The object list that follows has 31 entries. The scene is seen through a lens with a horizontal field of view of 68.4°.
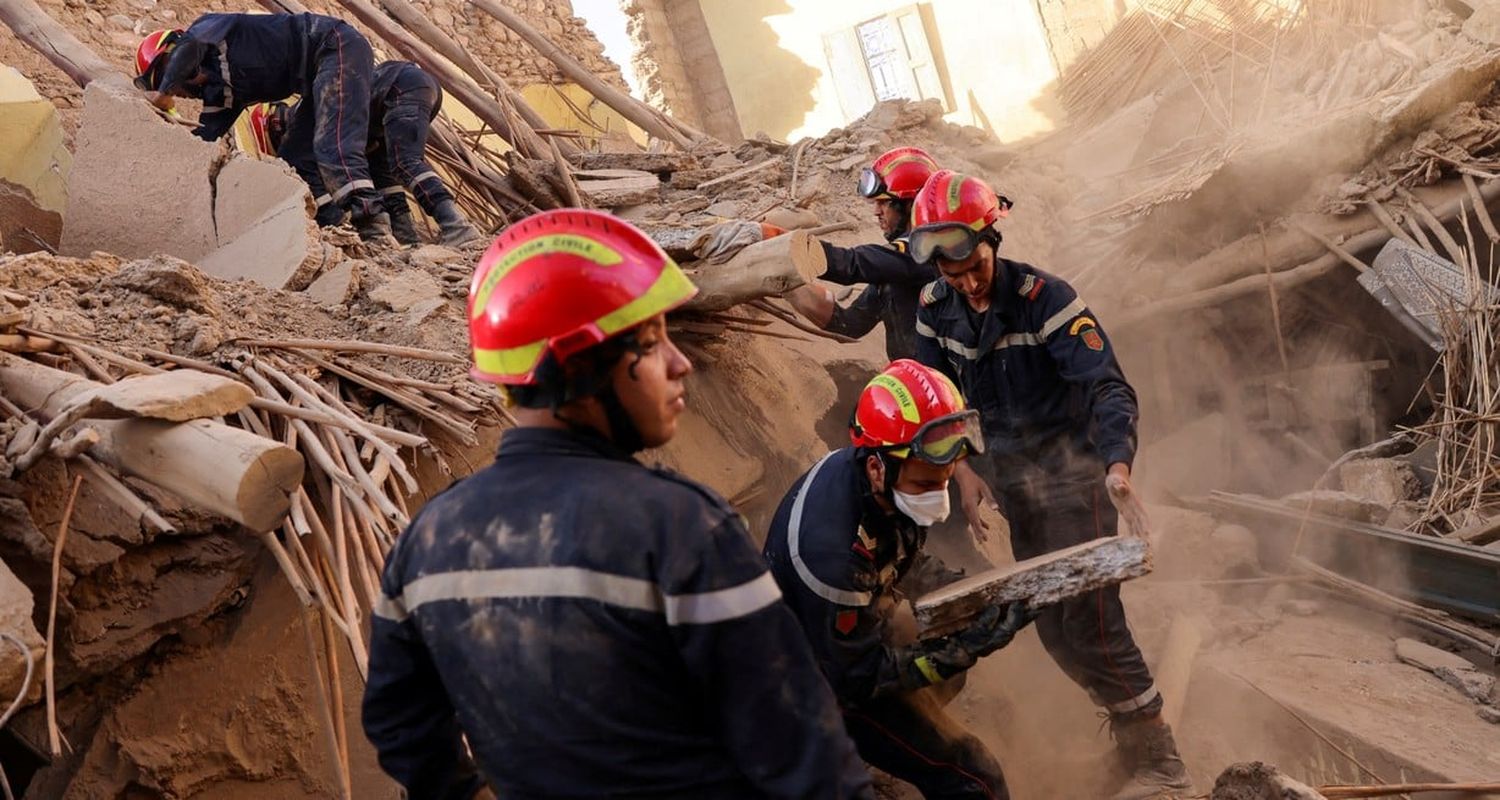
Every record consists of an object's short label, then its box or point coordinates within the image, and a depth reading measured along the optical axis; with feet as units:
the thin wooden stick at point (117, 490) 9.29
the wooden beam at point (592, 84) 29.91
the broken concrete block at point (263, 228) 15.17
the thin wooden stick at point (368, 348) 12.26
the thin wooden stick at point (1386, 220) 23.43
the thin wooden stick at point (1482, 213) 22.13
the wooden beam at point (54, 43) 20.86
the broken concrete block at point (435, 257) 16.67
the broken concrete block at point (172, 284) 12.60
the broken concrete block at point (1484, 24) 25.21
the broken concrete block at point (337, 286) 14.73
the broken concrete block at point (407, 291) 14.66
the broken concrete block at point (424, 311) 14.11
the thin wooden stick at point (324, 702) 8.82
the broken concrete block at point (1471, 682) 15.84
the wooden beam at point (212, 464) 8.32
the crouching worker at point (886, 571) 10.63
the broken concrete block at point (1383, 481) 21.12
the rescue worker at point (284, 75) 19.07
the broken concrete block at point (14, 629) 8.21
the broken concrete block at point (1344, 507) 20.44
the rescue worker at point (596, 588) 5.36
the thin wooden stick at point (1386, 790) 10.10
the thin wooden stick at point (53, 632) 8.15
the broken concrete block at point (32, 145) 20.13
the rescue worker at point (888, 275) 15.99
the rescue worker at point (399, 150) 19.97
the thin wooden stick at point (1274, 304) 25.29
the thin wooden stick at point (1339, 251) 24.12
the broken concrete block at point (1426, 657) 16.79
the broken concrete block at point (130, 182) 16.81
